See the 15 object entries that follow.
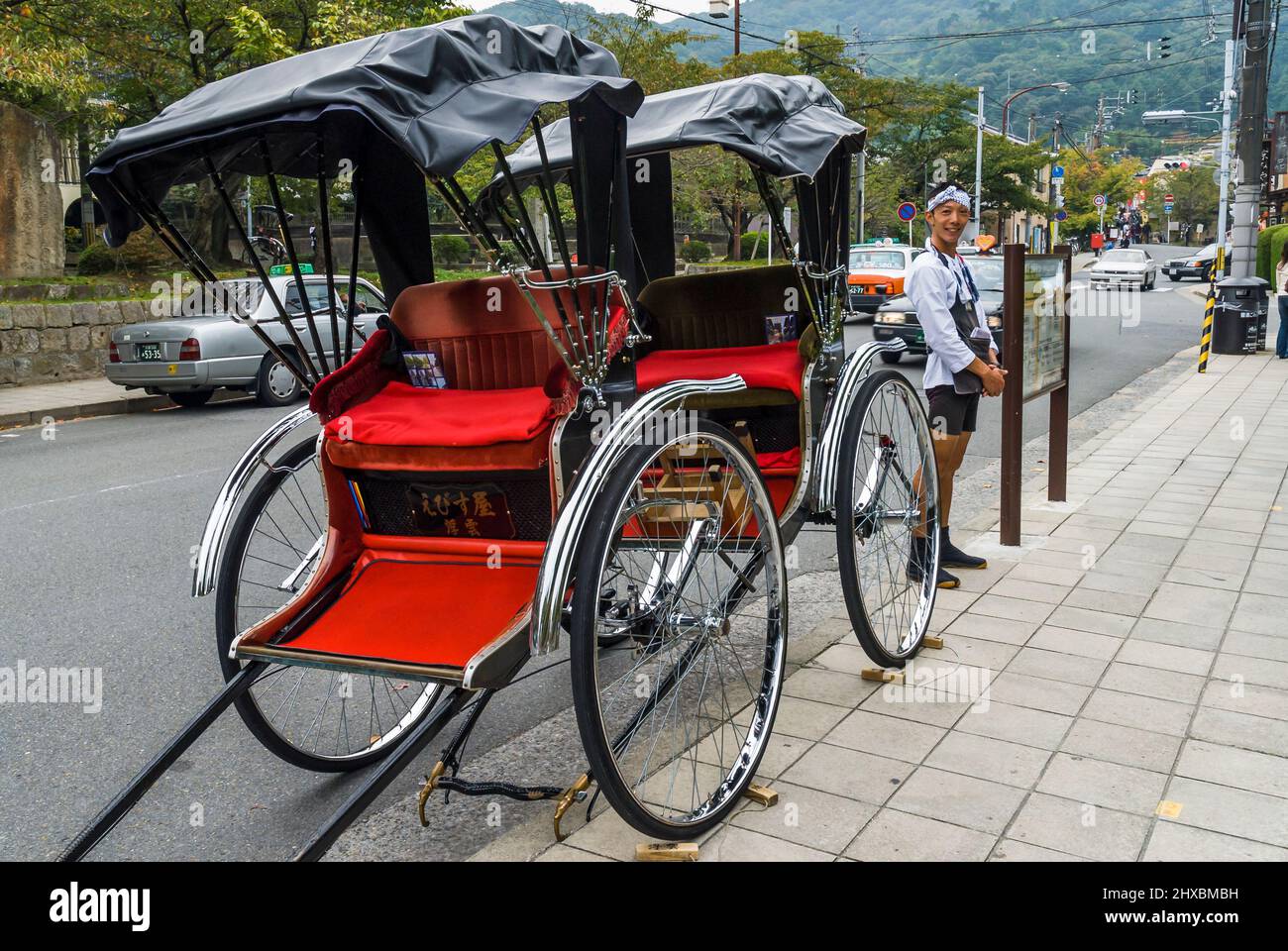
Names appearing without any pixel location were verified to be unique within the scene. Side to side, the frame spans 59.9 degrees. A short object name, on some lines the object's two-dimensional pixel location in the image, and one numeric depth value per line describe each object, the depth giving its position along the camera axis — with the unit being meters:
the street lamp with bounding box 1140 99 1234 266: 29.61
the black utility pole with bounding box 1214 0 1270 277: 16.06
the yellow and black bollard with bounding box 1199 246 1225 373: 15.39
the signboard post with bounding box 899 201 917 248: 25.02
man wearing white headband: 5.64
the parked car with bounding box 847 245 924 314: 22.06
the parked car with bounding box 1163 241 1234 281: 43.42
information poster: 6.64
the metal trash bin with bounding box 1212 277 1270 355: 17.38
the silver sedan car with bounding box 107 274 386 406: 13.34
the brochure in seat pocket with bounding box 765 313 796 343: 5.41
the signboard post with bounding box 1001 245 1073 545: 6.29
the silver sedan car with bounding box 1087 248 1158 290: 38.94
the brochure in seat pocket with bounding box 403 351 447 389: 4.11
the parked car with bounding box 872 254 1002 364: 15.48
